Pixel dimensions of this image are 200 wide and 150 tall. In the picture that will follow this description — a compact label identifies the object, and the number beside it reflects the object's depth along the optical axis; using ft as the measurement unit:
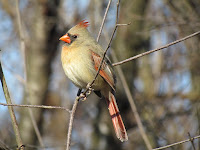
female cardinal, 21.43
